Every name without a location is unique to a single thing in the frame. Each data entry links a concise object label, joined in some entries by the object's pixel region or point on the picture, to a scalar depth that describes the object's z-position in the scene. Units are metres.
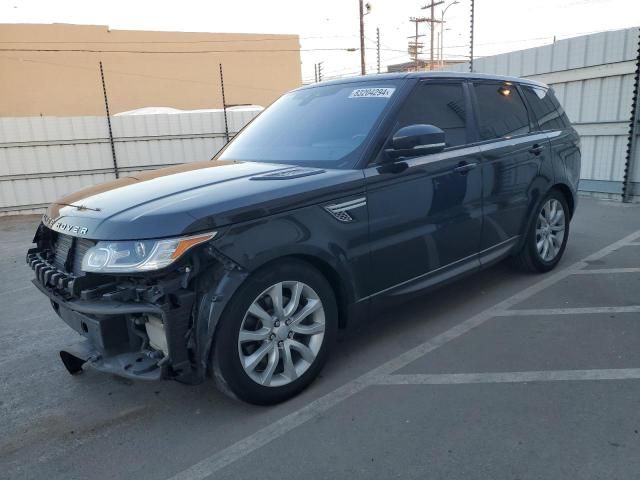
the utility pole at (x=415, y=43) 46.78
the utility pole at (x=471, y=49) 10.86
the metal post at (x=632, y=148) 7.95
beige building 26.69
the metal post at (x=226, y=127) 12.80
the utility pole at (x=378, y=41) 28.73
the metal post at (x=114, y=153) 11.79
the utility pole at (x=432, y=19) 42.00
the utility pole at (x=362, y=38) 26.95
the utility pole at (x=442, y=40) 43.81
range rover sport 2.58
